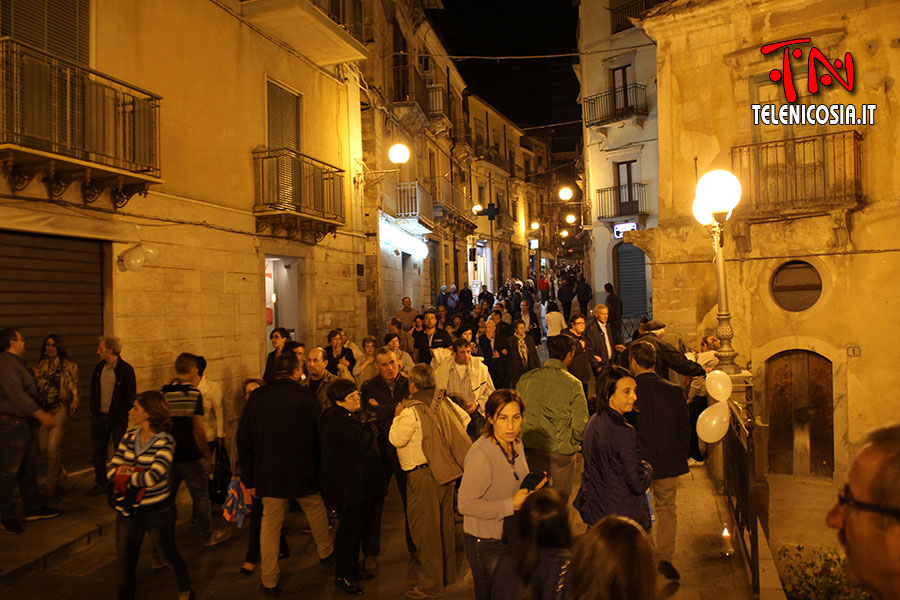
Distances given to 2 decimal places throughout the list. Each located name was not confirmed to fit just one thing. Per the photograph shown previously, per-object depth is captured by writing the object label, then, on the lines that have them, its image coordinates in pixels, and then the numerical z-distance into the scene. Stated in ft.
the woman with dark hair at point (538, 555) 8.90
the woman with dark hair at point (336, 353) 29.07
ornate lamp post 27.53
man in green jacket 18.42
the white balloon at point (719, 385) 20.39
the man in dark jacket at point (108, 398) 24.03
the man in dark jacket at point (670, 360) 24.30
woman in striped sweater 14.94
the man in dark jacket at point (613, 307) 53.11
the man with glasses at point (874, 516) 4.96
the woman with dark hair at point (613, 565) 7.18
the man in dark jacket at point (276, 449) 16.81
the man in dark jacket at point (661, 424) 16.84
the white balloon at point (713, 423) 19.25
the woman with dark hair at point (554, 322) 44.60
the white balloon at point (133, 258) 28.99
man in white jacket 24.44
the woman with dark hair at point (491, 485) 12.60
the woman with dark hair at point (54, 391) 23.77
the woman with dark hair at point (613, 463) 14.19
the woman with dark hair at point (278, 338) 28.91
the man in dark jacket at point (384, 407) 19.22
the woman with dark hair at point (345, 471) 16.94
